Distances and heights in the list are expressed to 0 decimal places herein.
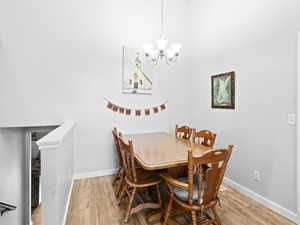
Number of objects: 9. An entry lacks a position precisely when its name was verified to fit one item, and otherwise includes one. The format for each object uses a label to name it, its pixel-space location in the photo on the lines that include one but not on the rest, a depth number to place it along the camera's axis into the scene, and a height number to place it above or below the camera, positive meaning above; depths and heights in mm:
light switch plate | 1814 -77
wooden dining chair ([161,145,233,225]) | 1371 -667
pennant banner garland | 3102 +32
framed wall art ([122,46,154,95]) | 3168 +777
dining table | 1615 -481
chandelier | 2285 +893
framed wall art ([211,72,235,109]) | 2613 +363
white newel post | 1291 -543
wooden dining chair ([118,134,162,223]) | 1782 -789
